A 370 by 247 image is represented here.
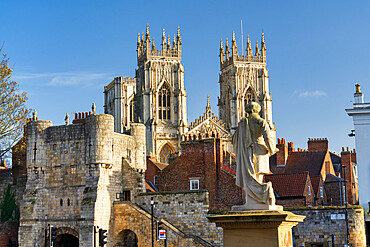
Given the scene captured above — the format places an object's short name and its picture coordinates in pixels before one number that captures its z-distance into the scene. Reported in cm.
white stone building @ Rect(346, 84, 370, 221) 4128
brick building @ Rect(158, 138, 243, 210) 3738
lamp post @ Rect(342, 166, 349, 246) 3231
